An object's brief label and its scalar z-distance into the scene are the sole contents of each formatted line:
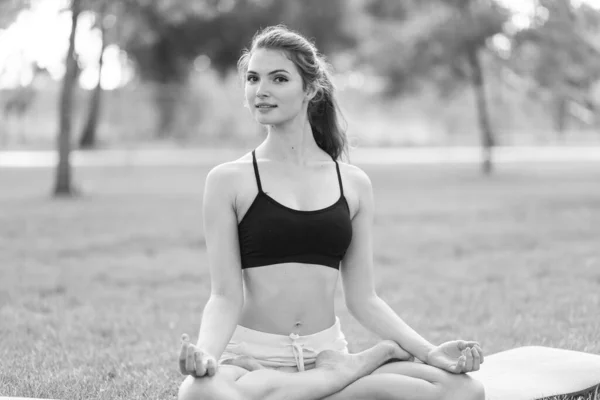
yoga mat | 6.37
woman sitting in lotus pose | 5.37
